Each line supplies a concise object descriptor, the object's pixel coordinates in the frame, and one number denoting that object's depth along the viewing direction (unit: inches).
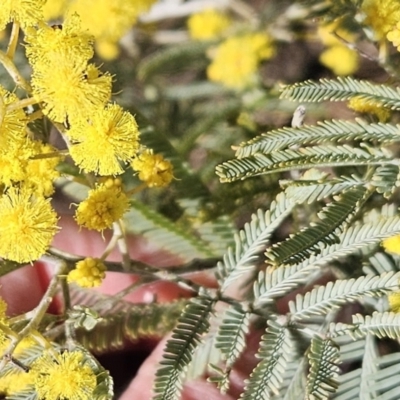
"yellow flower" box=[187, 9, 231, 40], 11.2
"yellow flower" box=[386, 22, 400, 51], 8.5
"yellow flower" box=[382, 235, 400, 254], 8.5
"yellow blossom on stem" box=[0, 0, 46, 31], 8.1
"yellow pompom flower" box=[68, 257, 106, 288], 8.6
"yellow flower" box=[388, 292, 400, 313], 8.5
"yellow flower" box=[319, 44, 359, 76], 10.8
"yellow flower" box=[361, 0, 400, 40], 8.8
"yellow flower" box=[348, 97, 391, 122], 8.8
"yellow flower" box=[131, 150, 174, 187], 8.7
